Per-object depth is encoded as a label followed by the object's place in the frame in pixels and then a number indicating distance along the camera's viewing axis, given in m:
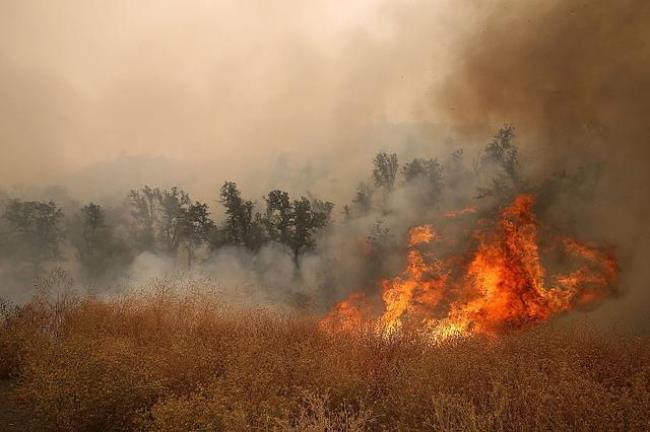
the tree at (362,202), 45.50
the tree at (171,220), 46.56
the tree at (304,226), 30.02
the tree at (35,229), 53.59
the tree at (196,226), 43.66
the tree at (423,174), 31.74
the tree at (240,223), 37.25
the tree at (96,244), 50.16
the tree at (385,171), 46.31
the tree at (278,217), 33.97
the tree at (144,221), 52.06
